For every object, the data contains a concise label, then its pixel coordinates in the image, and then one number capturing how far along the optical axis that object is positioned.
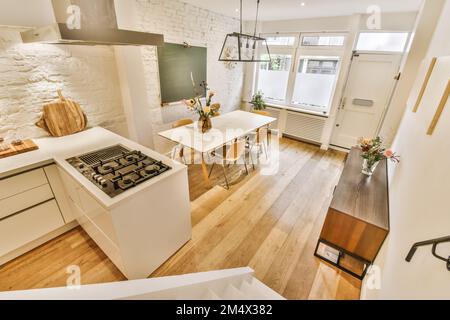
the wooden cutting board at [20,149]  1.88
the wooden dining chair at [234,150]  2.94
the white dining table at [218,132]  2.71
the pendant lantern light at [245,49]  2.75
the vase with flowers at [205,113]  2.98
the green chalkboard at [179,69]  3.36
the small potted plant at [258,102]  5.05
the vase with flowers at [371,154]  2.17
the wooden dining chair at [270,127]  4.25
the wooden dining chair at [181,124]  3.34
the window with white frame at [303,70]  4.19
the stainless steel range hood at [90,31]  1.31
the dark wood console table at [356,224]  1.72
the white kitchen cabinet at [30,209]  1.74
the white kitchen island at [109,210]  1.52
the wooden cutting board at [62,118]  2.29
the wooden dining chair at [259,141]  3.64
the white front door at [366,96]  3.69
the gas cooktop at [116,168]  1.52
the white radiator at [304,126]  4.62
